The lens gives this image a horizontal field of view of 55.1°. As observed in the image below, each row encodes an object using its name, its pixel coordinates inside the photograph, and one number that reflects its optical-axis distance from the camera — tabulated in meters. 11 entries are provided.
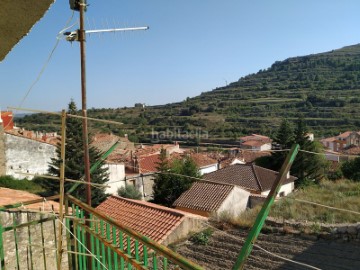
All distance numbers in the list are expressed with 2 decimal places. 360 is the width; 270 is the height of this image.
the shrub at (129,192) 18.70
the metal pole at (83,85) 3.58
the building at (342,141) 40.19
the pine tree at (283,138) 25.91
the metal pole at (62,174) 1.92
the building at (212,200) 13.13
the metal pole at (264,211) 1.25
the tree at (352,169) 20.35
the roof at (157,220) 8.90
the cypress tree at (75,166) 16.66
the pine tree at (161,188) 18.83
